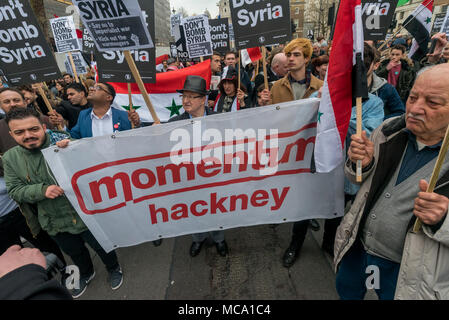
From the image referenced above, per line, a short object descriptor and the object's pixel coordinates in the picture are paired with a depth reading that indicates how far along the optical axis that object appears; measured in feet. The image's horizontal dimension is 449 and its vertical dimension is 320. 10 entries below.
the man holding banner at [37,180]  6.89
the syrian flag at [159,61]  23.70
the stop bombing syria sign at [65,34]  21.18
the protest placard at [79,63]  24.74
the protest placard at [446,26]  14.58
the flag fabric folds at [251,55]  17.07
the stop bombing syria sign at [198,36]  18.38
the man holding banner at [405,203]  4.01
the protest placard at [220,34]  22.68
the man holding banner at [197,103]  9.04
